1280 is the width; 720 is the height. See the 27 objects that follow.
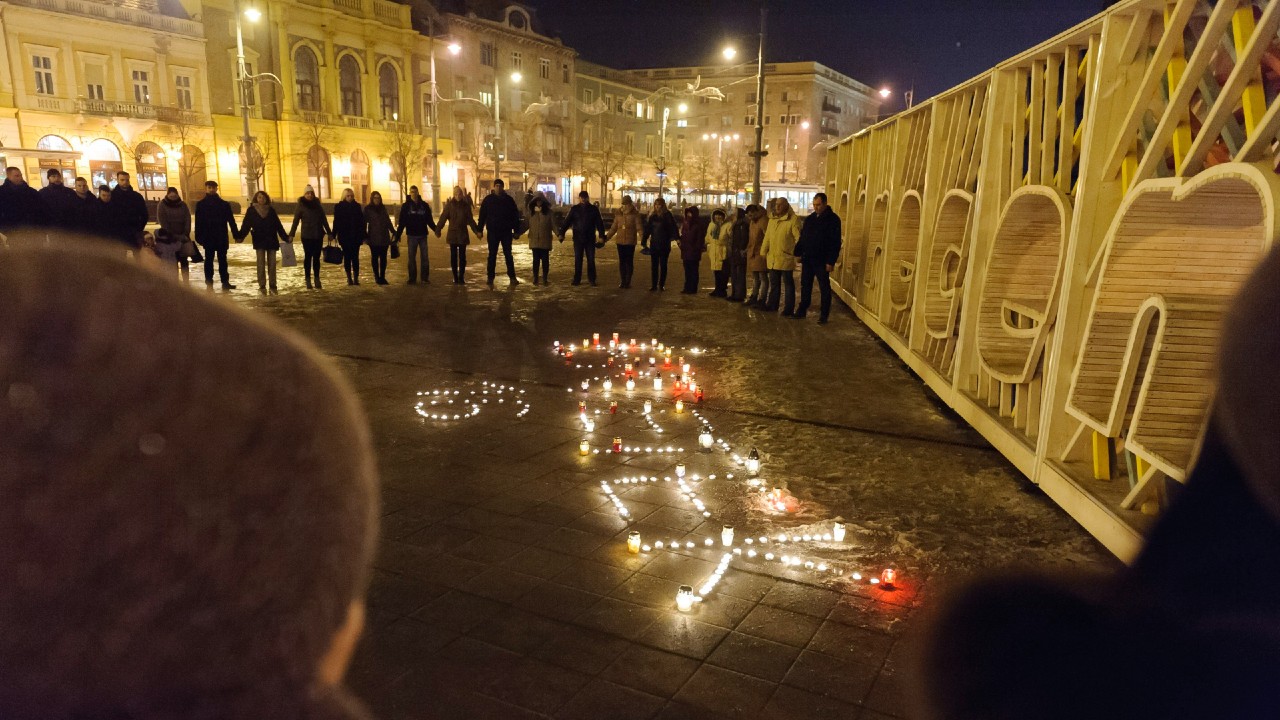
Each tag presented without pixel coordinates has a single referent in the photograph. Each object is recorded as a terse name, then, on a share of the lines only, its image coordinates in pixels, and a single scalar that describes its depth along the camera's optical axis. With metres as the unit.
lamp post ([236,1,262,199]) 26.61
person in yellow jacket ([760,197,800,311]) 12.64
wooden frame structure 4.18
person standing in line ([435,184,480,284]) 15.50
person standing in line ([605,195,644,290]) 15.95
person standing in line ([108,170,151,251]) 12.23
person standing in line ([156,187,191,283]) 12.43
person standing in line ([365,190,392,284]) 15.00
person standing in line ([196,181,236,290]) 13.30
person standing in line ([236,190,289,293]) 13.62
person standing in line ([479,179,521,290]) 15.38
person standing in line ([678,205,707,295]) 15.47
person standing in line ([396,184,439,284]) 15.38
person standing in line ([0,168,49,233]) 11.73
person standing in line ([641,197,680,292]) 15.65
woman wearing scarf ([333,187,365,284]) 14.77
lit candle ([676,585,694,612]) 4.04
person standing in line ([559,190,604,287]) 16.08
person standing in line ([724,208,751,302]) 14.52
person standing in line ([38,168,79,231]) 11.98
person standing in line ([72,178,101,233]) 12.02
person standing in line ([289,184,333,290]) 14.31
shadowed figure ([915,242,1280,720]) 0.98
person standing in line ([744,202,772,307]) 13.75
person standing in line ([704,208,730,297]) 15.07
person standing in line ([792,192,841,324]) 12.01
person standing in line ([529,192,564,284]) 15.57
